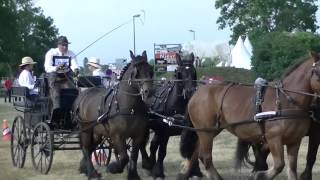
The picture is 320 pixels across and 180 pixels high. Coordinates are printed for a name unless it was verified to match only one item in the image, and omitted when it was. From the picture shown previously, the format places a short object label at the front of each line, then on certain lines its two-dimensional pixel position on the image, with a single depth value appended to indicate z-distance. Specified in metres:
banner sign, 45.79
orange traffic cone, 17.92
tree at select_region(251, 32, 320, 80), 40.94
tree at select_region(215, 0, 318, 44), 63.75
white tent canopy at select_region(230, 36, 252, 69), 49.75
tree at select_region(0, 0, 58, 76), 58.21
